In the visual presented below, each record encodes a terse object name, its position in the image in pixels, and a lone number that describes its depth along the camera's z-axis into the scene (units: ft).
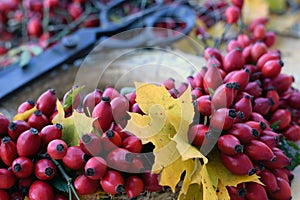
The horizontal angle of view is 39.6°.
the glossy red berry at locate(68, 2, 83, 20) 3.52
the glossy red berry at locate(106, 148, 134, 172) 1.60
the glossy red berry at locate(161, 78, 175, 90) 1.94
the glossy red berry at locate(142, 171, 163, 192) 1.66
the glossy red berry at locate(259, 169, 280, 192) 1.77
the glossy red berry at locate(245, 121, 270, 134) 1.76
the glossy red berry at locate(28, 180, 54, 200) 1.63
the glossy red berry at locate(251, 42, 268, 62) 2.27
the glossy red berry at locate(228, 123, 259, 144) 1.69
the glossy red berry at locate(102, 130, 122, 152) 1.62
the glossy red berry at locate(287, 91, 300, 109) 2.18
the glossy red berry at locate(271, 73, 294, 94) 2.17
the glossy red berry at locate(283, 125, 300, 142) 2.15
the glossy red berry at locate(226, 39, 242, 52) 2.44
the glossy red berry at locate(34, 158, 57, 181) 1.63
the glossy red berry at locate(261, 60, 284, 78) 2.11
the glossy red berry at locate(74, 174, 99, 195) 1.64
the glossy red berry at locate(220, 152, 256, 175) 1.64
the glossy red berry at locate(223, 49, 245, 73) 2.12
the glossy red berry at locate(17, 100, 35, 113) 1.93
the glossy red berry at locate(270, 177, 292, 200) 1.80
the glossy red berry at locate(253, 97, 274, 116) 2.01
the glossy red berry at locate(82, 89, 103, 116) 1.86
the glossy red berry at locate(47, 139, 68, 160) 1.63
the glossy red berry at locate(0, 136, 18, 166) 1.66
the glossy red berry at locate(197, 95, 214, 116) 1.74
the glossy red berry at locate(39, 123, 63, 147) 1.72
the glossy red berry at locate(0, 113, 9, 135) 1.75
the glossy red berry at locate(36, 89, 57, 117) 1.90
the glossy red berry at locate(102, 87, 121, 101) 1.86
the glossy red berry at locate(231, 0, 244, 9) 2.97
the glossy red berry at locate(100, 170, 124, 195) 1.59
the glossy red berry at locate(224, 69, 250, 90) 1.96
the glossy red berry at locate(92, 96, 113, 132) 1.70
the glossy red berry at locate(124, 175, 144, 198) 1.63
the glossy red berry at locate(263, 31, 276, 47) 3.01
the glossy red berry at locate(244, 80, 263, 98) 2.05
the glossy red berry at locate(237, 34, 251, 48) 2.53
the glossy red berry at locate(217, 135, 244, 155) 1.63
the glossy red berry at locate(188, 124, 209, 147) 1.65
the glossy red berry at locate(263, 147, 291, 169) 1.78
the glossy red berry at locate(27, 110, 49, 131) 1.81
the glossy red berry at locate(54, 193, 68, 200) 1.70
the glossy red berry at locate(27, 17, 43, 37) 3.52
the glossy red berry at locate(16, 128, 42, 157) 1.65
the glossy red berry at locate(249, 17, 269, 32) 3.25
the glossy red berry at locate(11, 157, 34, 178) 1.62
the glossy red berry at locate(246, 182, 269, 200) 1.74
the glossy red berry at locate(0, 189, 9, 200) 1.66
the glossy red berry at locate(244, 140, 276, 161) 1.69
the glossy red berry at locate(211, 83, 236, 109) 1.77
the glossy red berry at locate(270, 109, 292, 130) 2.09
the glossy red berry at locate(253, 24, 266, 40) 3.00
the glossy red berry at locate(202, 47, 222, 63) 2.21
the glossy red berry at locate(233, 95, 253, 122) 1.83
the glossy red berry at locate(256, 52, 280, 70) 2.18
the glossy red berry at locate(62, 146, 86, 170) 1.65
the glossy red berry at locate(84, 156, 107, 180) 1.59
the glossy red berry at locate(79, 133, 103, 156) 1.61
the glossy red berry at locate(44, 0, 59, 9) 3.50
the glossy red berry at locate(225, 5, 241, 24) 2.96
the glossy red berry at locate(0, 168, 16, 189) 1.63
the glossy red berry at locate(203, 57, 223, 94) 1.93
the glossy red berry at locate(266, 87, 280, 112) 2.08
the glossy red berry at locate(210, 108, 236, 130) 1.66
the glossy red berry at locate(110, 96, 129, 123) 1.74
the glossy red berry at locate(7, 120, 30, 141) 1.72
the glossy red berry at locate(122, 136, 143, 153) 1.65
